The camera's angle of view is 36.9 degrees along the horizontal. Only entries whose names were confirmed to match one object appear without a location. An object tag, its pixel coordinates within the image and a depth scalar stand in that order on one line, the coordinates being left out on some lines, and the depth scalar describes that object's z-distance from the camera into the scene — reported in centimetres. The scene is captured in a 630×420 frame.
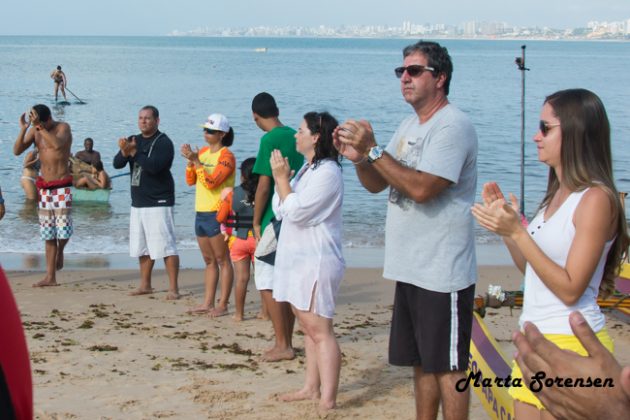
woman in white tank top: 344
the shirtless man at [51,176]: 938
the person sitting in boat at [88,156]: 1772
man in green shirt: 667
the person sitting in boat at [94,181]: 1712
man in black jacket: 870
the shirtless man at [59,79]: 4347
